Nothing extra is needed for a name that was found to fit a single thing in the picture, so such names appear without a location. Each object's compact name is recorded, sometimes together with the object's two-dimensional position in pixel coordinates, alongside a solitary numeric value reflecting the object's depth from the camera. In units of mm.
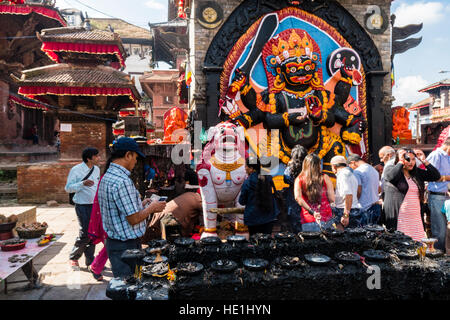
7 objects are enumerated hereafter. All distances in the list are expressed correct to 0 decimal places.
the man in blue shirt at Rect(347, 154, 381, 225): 4109
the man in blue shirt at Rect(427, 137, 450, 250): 4195
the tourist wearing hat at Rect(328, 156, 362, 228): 3729
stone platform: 1918
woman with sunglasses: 3514
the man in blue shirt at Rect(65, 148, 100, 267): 4008
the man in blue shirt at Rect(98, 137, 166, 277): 2465
